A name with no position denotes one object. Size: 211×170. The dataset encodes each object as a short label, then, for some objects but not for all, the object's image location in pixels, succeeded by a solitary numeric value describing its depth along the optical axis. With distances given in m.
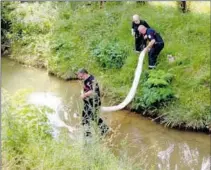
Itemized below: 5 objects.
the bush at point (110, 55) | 11.69
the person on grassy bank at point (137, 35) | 11.20
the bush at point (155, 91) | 9.84
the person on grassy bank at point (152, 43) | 10.76
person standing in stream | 7.19
